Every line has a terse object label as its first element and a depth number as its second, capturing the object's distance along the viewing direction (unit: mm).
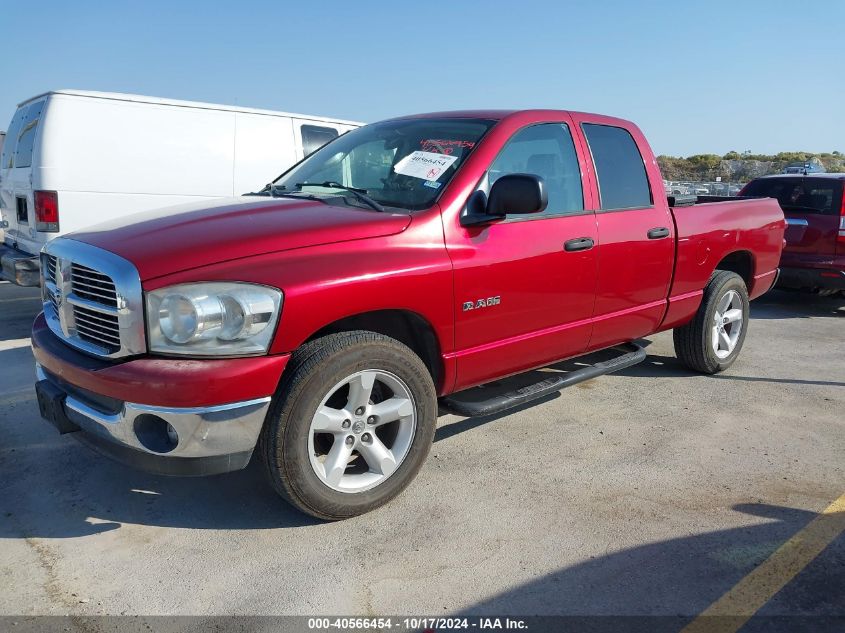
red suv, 7824
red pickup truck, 2686
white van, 6410
